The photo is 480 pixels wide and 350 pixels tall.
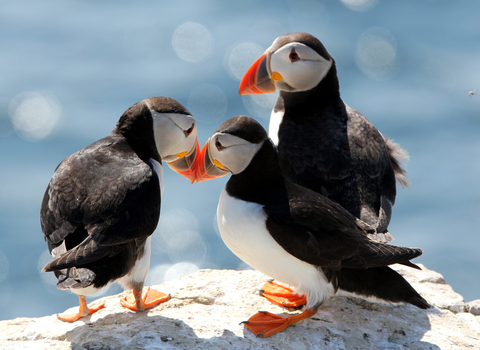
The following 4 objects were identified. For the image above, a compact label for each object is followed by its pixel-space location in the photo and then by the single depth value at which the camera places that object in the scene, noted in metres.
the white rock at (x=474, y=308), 8.89
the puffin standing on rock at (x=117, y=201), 6.84
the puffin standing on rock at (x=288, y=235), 7.16
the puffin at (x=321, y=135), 8.60
